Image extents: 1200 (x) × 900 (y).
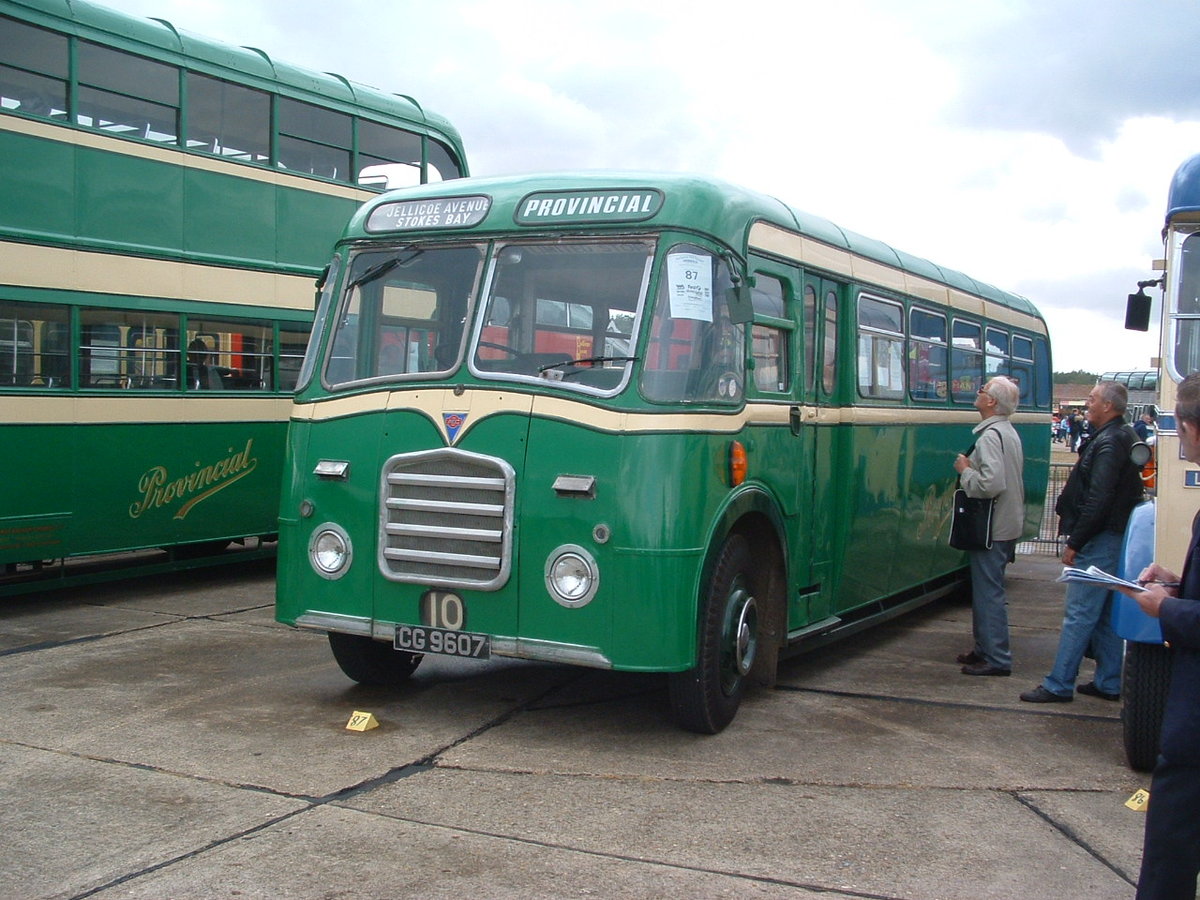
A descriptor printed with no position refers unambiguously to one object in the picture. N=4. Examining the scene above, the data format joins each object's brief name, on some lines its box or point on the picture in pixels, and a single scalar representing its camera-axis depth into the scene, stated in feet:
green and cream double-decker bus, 33.19
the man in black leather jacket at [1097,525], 24.17
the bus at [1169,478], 20.01
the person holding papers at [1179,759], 11.66
